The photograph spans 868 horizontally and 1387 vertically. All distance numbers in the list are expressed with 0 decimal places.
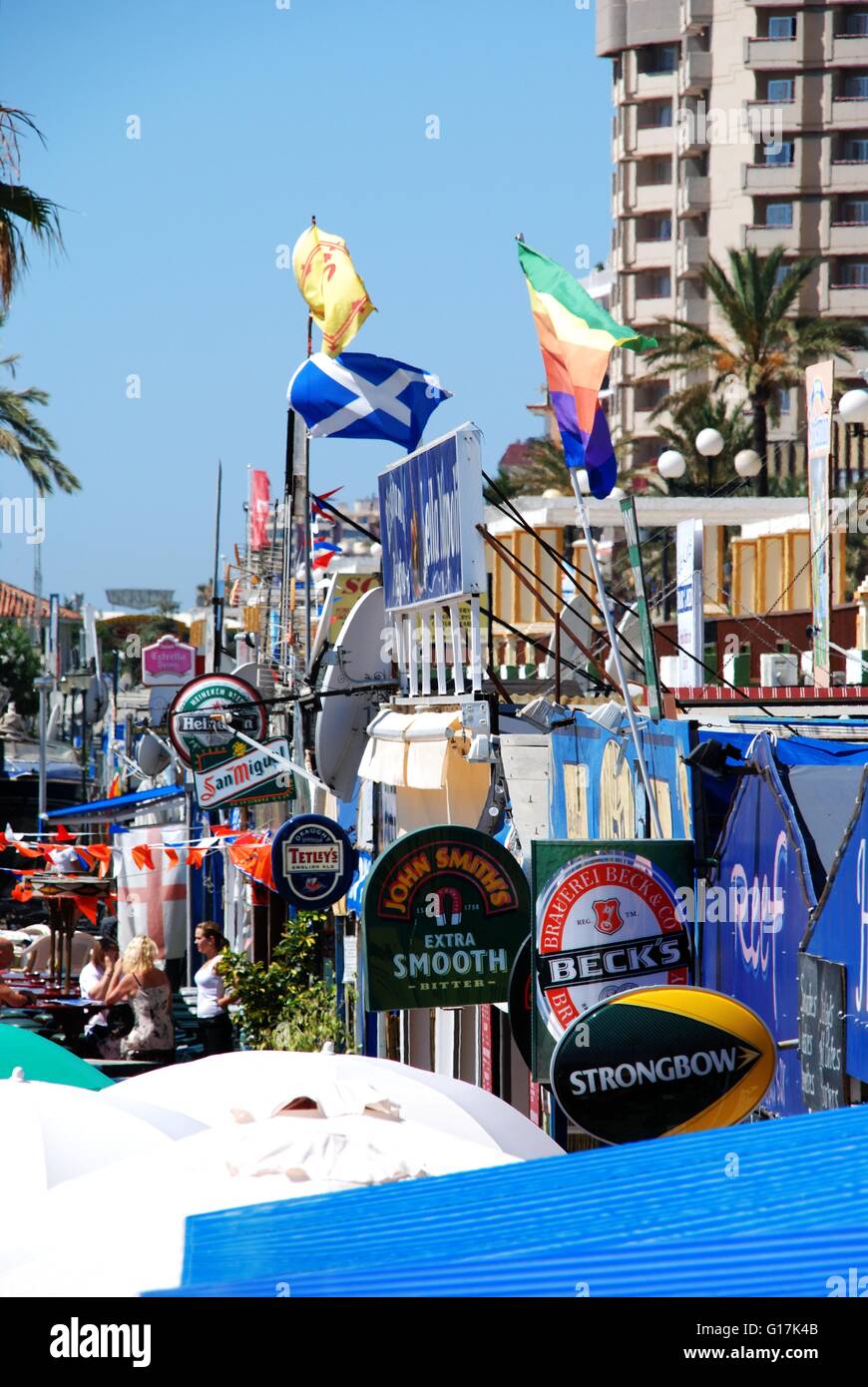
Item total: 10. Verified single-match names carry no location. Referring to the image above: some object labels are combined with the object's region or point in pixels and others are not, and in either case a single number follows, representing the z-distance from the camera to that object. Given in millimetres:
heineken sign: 19016
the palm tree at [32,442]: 27938
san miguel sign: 18844
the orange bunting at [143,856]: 20938
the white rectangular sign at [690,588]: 19344
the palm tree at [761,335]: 45094
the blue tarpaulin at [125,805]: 25703
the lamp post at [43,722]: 40175
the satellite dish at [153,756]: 33500
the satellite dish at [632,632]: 19962
